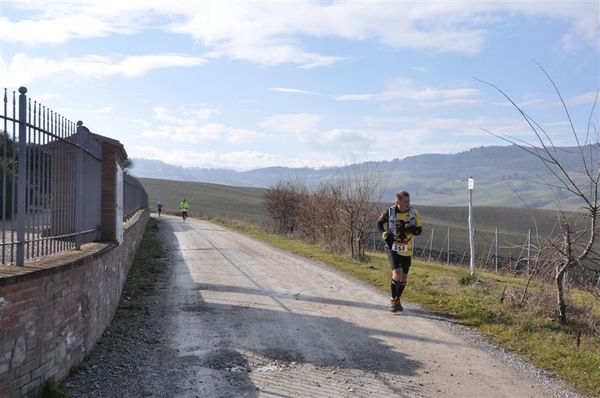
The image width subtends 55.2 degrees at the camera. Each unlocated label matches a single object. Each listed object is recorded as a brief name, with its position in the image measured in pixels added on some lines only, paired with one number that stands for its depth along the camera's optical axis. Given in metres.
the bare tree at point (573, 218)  8.03
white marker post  13.01
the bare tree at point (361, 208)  20.39
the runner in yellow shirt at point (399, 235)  9.27
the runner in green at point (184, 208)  42.83
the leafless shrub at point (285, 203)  33.75
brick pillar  8.83
